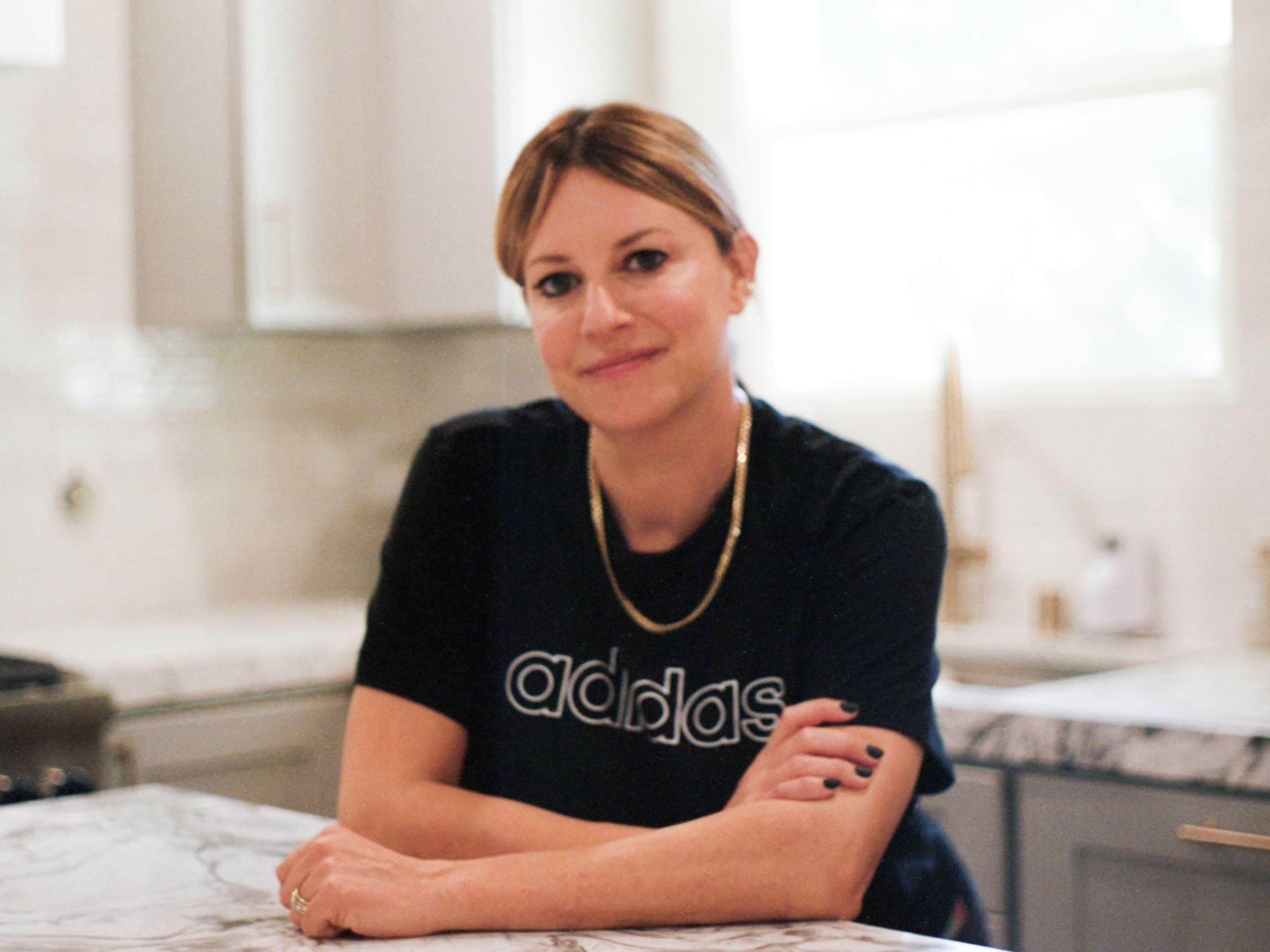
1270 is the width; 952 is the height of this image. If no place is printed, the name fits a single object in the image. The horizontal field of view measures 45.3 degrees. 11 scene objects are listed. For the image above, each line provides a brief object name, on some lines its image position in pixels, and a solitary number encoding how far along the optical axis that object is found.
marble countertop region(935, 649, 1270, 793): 1.79
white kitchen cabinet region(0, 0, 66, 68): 2.50
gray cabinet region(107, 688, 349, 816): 2.50
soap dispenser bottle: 2.67
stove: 2.31
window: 2.80
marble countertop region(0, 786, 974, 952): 0.97
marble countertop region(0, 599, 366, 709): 2.52
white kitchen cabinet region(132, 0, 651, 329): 3.08
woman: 1.32
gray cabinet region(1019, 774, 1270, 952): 1.78
